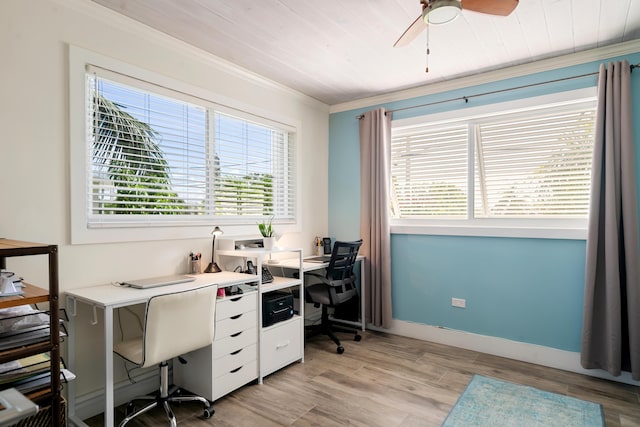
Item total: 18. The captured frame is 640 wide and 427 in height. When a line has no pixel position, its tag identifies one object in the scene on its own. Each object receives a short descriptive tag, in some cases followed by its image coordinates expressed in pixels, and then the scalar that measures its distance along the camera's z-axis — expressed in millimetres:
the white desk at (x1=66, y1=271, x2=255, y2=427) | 1899
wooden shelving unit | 1464
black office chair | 3383
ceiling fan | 1824
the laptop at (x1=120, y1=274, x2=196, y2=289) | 2284
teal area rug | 2256
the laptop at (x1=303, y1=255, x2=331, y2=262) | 3761
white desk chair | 2004
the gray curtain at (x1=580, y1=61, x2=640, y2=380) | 2656
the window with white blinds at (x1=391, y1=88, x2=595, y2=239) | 3064
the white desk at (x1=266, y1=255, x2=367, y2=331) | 3344
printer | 2865
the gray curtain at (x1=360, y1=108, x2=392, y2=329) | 3840
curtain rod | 2918
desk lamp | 2924
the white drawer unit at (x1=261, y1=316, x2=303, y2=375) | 2838
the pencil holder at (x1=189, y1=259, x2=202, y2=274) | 2836
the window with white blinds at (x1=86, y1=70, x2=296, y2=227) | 2445
